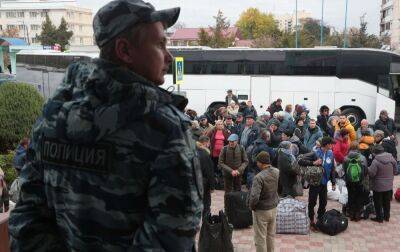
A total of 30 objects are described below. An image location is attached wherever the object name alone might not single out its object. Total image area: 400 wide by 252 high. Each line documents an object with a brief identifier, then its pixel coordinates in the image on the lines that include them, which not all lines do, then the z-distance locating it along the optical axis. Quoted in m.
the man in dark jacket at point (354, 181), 7.74
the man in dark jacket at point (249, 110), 13.00
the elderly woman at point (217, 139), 9.91
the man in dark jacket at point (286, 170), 8.05
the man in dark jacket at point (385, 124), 11.27
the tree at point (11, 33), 60.38
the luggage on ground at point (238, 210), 7.52
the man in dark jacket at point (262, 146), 8.65
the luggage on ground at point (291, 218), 7.55
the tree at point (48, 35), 57.16
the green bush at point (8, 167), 8.70
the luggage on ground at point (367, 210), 8.41
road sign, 10.24
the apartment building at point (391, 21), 56.52
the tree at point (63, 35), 57.41
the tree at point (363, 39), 37.25
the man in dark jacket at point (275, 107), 14.37
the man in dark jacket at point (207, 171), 7.16
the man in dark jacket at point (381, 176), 7.86
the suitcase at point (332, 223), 7.64
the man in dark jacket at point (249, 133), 10.16
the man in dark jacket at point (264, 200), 5.98
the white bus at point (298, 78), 17.42
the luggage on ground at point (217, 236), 5.96
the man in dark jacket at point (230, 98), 15.72
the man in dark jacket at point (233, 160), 8.58
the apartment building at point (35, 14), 90.44
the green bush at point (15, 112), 10.69
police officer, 1.23
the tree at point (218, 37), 37.56
